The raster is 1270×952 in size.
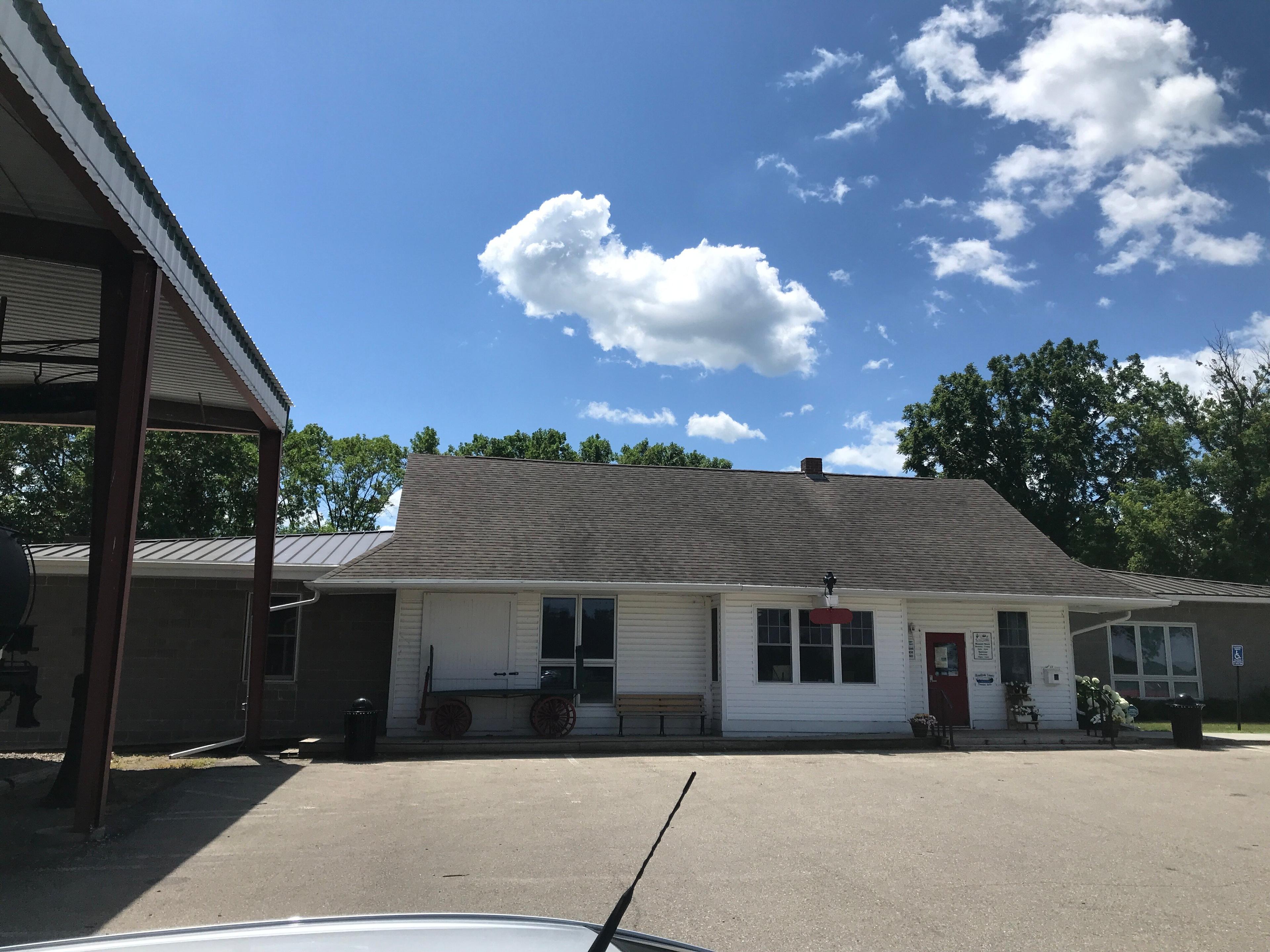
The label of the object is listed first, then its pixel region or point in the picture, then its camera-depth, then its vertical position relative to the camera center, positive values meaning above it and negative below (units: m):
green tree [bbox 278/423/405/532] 52.25 +9.36
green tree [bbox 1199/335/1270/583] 33.88 +6.53
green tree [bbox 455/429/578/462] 55.75 +11.68
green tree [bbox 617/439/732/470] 58.50 +11.68
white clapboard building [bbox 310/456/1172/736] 16.36 +0.46
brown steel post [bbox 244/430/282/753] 14.20 +0.80
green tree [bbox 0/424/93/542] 37.22 +6.25
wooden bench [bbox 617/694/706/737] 16.56 -1.24
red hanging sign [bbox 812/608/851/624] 16.70 +0.40
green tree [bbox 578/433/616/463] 57.09 +11.72
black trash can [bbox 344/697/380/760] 13.80 -1.49
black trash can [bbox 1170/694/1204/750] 16.41 -1.50
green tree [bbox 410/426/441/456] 58.69 +12.55
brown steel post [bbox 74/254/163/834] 7.93 +1.28
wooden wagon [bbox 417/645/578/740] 15.68 -1.29
